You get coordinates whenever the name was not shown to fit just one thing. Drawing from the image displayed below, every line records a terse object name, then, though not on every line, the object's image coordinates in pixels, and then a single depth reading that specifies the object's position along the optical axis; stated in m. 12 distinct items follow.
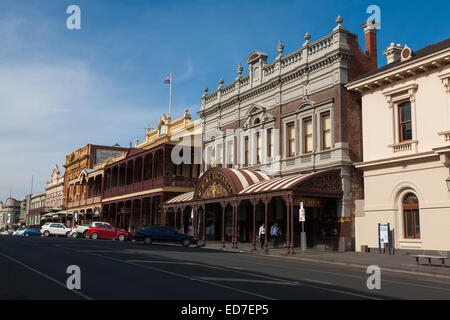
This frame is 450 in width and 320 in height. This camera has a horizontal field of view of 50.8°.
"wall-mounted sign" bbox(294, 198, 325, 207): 25.16
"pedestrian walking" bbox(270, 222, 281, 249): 27.42
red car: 39.00
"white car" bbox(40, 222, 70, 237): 47.25
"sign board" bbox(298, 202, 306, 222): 22.88
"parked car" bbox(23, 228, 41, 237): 54.25
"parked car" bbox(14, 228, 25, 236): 61.75
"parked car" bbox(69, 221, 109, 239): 42.61
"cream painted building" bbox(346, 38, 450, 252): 20.78
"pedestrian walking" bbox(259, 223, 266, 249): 27.86
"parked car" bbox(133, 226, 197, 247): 31.06
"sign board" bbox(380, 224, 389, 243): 22.48
